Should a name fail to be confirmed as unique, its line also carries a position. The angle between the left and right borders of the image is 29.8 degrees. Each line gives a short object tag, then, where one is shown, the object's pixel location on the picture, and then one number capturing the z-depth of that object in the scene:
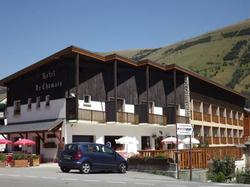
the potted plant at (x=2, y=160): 30.79
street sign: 20.92
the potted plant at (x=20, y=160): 30.86
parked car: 22.97
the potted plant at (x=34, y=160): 31.62
